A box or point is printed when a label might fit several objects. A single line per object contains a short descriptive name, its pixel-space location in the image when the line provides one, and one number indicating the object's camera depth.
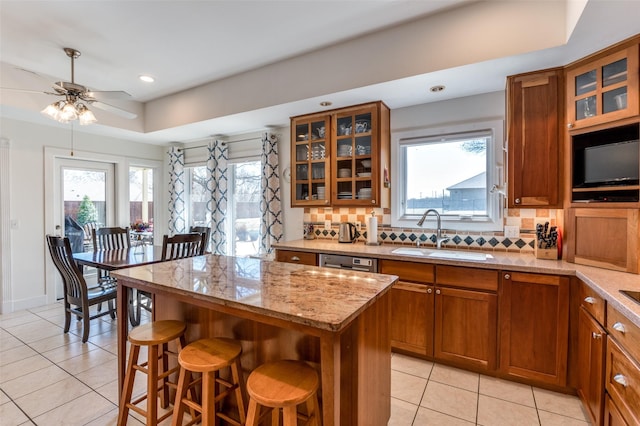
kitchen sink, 2.55
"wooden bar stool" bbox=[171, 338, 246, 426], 1.45
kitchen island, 1.18
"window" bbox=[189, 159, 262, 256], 4.46
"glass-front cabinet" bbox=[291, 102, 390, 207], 3.08
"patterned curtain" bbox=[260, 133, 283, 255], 3.96
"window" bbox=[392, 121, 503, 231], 2.87
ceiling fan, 2.55
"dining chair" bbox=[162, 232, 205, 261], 3.01
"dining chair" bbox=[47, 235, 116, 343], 2.98
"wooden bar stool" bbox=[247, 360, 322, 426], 1.20
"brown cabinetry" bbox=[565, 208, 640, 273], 1.92
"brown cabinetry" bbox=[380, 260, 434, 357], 2.54
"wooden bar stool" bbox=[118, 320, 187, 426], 1.64
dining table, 2.94
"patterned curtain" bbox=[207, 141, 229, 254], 4.50
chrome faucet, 2.94
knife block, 2.39
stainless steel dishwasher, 2.74
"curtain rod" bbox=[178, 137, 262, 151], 4.33
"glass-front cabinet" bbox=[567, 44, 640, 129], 1.85
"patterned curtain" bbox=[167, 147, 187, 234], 5.01
